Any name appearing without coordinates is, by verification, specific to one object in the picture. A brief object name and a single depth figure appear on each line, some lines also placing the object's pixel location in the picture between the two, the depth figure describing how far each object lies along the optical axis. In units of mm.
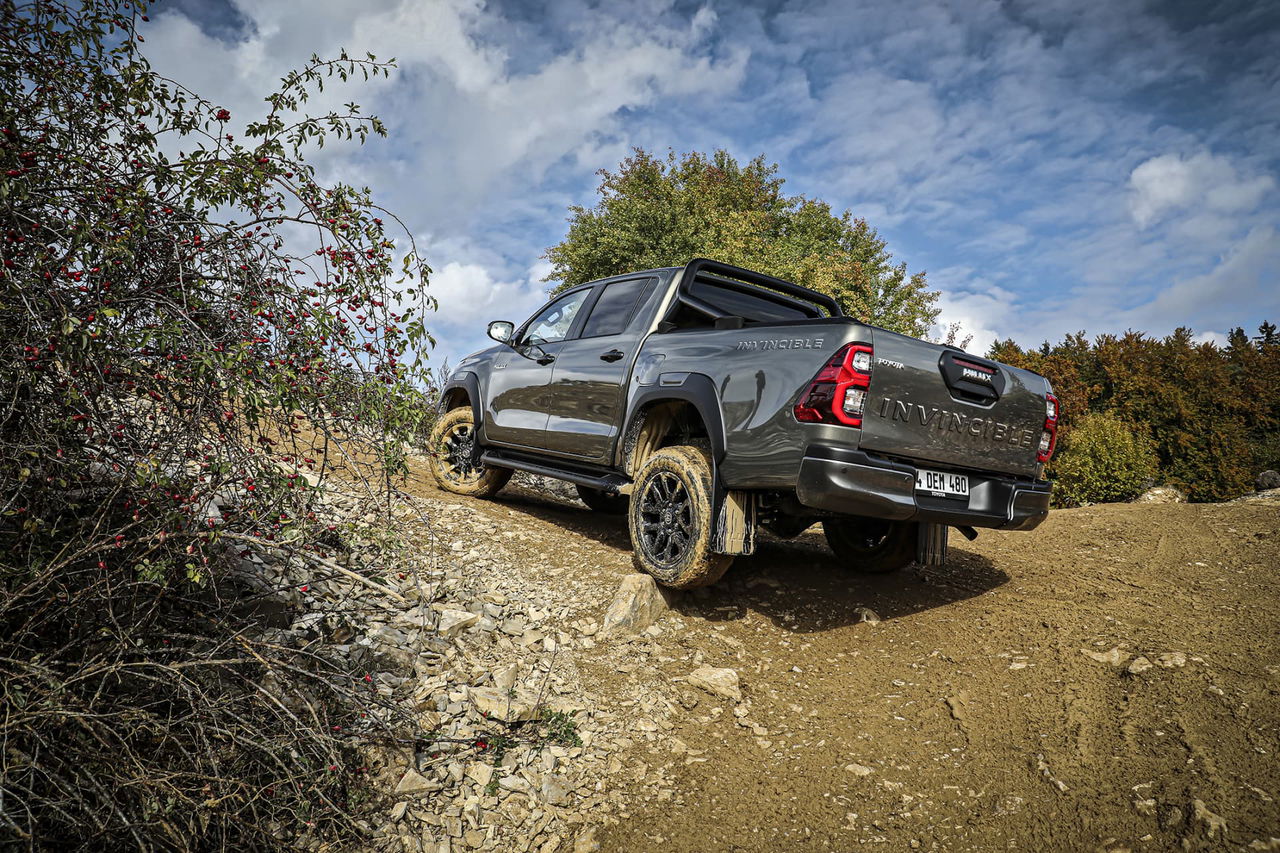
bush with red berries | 2107
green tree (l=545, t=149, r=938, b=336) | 17109
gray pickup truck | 3305
